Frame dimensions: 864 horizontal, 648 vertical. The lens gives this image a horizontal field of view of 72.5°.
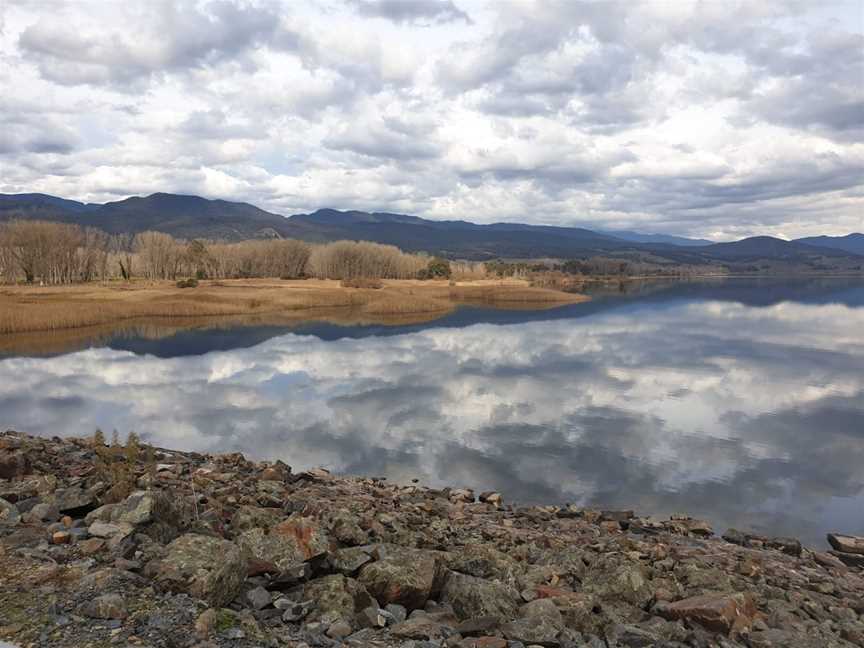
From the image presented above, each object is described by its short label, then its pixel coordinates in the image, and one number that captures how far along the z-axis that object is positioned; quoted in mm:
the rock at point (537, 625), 6738
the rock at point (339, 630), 6227
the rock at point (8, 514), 8059
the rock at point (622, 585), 8828
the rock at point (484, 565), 9031
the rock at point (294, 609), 6465
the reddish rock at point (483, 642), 6359
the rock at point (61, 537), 7480
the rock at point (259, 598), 6641
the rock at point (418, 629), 6409
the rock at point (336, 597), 6568
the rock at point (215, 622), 5703
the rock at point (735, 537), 13800
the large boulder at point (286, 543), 7605
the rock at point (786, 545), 13352
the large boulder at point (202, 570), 6352
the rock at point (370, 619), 6586
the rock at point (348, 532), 9070
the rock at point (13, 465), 11070
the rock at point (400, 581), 7434
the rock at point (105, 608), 5711
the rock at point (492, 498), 15611
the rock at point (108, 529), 7570
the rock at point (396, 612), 6973
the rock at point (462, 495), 15672
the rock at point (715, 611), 7973
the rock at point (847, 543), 13666
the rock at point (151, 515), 7938
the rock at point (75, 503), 8719
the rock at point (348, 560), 7801
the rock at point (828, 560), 12602
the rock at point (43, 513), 8291
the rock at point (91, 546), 7179
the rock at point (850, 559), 13048
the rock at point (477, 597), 7488
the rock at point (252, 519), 9340
